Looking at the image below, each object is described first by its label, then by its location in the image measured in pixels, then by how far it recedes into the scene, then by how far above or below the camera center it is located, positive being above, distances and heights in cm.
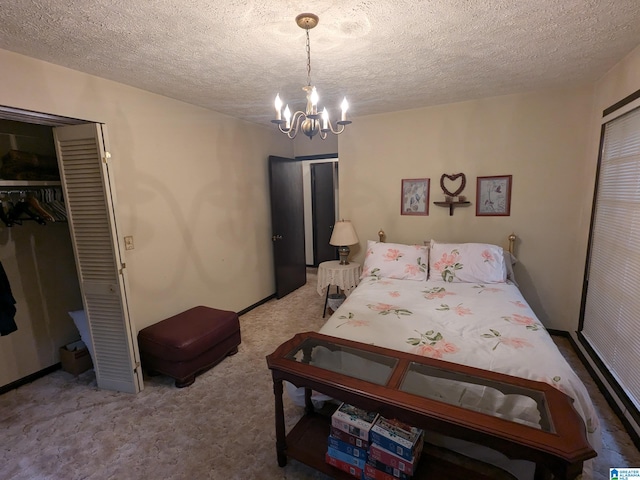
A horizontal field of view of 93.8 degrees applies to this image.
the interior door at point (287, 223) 408 -36
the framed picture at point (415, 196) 339 -2
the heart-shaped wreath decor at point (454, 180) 321 +11
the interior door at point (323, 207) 538 -18
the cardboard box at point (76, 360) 253 -133
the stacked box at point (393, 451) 134 -116
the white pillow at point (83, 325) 241 -101
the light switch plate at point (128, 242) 245 -33
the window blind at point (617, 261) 192 -52
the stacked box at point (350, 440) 144 -119
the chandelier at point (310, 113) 154 +48
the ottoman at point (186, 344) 234 -116
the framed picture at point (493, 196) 305 -4
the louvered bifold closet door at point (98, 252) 210 -36
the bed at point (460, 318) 144 -85
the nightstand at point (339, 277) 347 -93
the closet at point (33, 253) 235 -41
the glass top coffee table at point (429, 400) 104 -86
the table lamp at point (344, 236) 351 -46
